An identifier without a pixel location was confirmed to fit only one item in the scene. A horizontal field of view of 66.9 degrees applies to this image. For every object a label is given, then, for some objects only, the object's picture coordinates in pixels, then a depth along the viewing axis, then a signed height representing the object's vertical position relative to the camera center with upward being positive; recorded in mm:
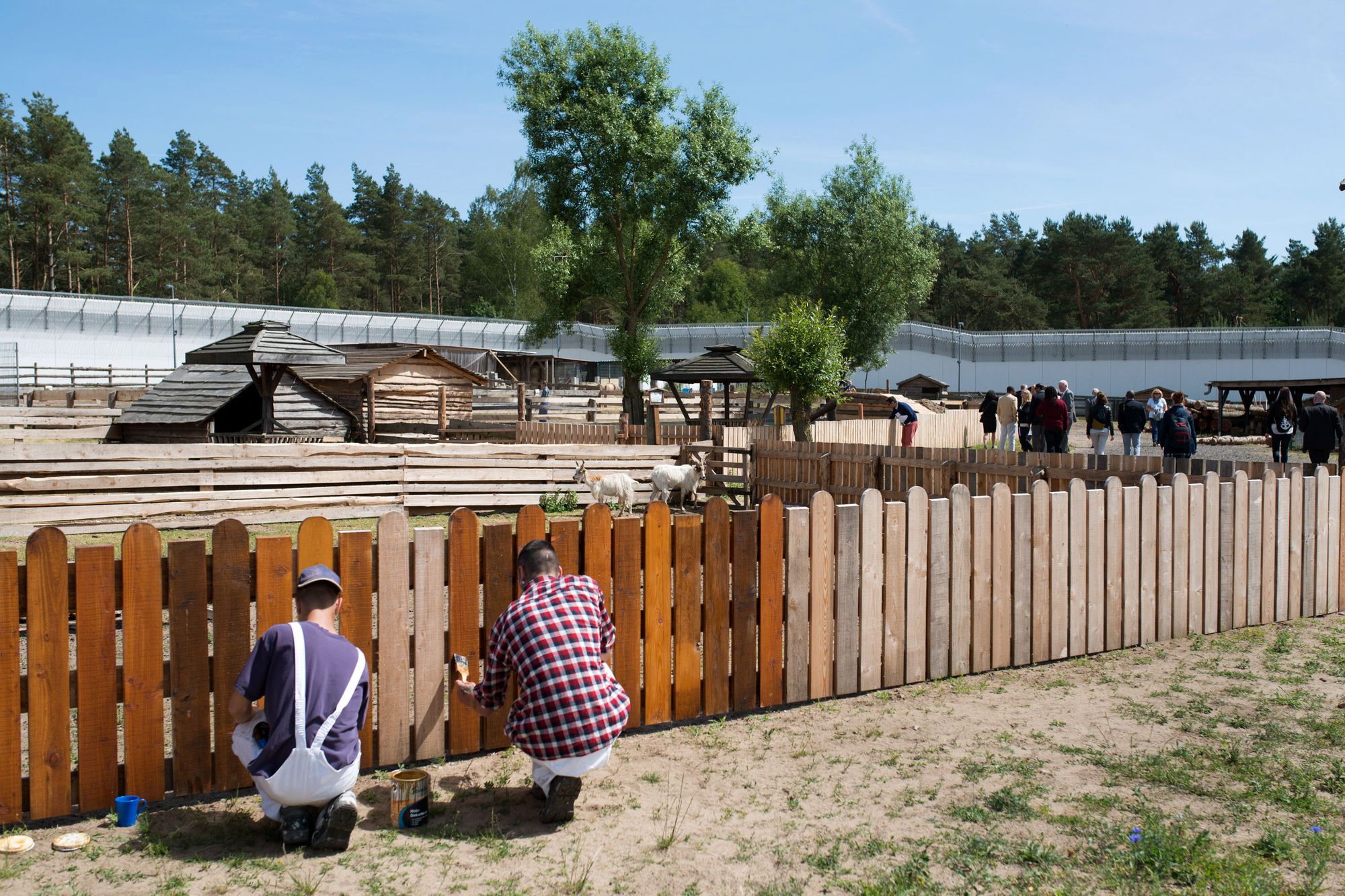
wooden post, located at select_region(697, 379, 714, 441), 20109 +214
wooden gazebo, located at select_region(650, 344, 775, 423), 27000 +1320
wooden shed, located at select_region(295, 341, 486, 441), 26844 +918
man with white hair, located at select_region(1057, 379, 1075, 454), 19741 +505
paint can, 4000 -1509
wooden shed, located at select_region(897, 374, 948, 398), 53906 +1733
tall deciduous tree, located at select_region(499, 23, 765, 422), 30984 +8358
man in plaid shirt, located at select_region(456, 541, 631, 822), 4105 -1089
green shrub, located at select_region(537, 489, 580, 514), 15523 -1279
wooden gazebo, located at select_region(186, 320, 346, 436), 19688 +1301
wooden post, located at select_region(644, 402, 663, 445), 21781 -188
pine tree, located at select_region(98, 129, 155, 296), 71812 +15374
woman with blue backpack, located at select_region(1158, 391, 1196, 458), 16906 -223
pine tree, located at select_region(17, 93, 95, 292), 65625 +14907
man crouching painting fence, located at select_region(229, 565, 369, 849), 3787 -1185
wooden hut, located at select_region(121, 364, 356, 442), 19594 +180
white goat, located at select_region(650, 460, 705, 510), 16406 -989
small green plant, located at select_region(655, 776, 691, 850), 3844 -1612
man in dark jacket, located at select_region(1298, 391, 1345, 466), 16734 -159
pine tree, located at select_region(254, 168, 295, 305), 87688 +15795
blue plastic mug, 4012 -1547
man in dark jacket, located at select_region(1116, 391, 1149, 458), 19047 +11
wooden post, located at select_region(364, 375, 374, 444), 25569 +474
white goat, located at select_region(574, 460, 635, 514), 15594 -1087
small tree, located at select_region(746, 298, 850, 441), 23250 +1368
